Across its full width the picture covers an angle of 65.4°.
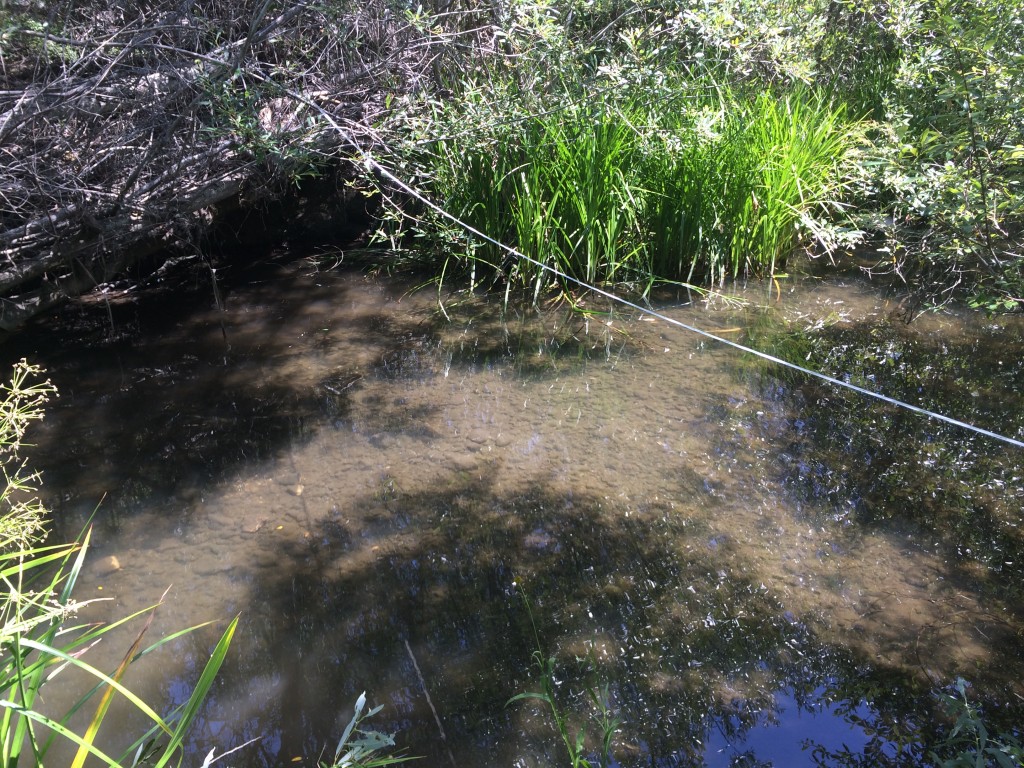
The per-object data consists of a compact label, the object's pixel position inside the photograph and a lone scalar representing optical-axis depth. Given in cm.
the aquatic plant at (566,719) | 186
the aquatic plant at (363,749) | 162
